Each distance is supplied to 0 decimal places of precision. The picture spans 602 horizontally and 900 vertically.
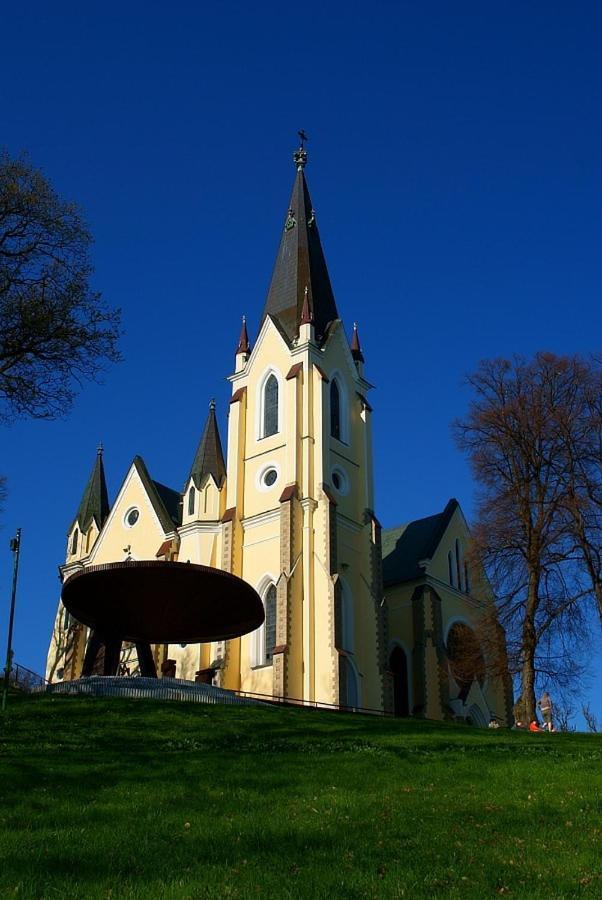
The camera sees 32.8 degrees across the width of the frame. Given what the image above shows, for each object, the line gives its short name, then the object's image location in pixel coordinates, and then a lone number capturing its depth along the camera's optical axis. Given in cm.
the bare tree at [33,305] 2502
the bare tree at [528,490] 3219
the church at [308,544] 4166
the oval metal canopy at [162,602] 2970
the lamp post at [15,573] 2023
